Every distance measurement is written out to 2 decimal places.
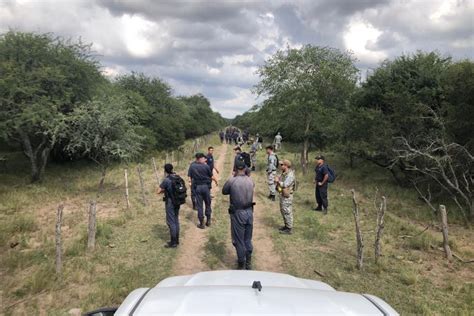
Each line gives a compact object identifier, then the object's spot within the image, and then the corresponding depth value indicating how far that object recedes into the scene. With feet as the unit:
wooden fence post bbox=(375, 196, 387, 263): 28.59
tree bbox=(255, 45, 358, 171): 74.18
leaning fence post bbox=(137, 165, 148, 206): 47.81
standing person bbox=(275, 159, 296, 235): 34.65
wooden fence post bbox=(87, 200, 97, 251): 30.94
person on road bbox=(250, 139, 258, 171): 78.84
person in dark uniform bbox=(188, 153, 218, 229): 35.88
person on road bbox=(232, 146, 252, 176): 49.52
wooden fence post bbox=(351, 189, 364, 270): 27.71
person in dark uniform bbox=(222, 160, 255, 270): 25.63
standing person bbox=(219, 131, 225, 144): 184.10
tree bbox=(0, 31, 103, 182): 59.72
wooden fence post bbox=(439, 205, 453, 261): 30.04
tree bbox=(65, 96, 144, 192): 55.98
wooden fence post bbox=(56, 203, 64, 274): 26.27
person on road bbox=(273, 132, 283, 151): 98.40
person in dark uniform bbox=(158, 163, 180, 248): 30.50
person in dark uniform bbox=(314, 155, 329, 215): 43.75
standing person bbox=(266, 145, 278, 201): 48.74
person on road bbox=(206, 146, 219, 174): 50.59
